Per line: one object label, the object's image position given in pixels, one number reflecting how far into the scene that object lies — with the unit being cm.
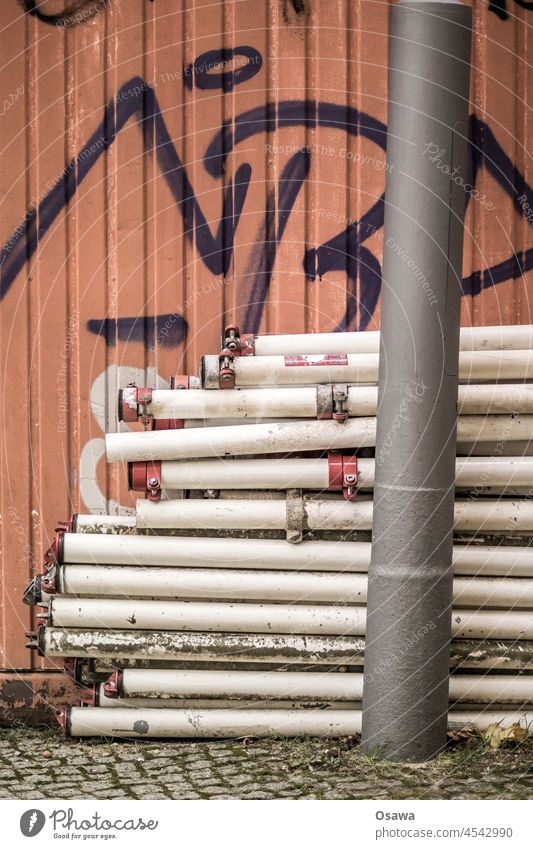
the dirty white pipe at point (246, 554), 408
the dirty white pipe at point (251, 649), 407
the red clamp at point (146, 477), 406
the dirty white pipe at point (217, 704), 412
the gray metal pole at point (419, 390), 372
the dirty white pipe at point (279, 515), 407
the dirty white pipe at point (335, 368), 406
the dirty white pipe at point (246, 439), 405
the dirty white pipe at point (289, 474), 407
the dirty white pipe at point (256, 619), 406
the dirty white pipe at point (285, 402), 405
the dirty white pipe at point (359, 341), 417
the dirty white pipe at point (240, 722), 406
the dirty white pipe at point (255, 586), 407
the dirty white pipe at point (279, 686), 406
